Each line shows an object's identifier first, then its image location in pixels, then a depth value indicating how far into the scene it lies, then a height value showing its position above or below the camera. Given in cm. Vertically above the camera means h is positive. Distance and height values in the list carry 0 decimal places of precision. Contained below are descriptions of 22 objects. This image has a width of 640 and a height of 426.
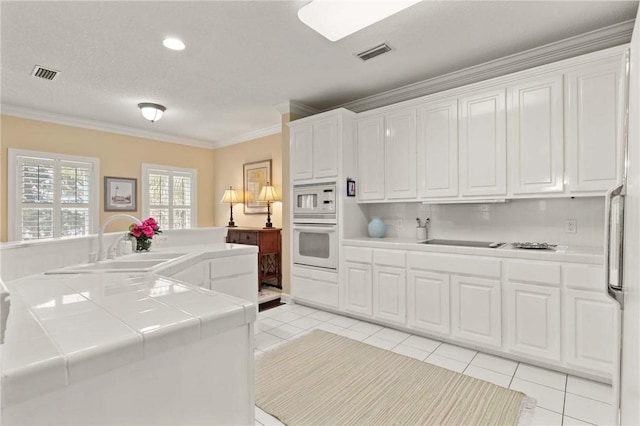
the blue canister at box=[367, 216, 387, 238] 372 -17
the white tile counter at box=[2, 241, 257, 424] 59 -28
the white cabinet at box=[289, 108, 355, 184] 366 +79
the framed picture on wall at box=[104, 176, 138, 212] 511 +30
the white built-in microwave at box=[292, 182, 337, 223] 371 +12
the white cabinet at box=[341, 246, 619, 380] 224 -74
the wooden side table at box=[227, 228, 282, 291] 479 -48
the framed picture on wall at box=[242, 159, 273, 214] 549 +53
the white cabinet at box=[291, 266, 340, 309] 370 -87
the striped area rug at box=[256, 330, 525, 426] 189 -118
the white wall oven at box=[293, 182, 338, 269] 370 -16
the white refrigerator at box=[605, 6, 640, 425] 83 -11
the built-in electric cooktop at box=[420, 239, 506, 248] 292 -29
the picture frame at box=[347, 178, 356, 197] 368 +29
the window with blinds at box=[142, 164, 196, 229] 560 +32
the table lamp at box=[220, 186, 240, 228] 562 +26
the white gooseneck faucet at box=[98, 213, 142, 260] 195 -20
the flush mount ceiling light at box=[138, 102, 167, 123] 411 +130
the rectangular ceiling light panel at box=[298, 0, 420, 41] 205 +132
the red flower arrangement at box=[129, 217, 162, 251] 237 -15
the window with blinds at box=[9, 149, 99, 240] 428 +25
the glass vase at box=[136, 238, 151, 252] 242 -24
